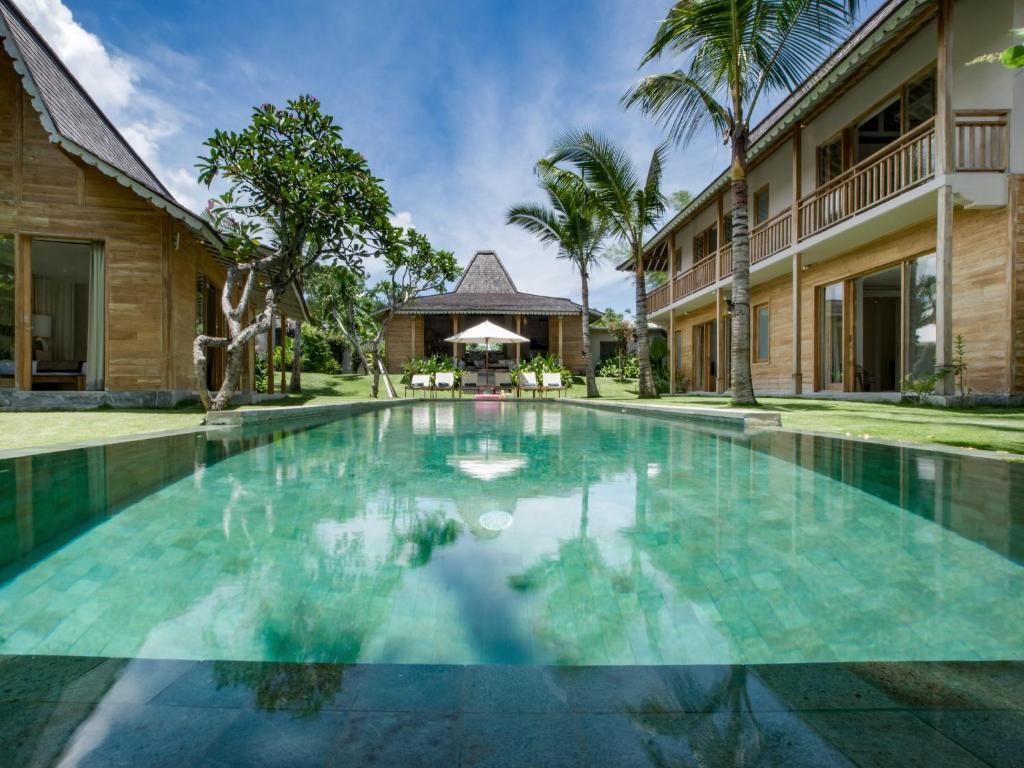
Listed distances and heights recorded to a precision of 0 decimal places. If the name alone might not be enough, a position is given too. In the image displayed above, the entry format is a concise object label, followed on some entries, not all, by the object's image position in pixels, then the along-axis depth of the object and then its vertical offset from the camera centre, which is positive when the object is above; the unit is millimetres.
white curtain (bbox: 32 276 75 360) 14398 +2084
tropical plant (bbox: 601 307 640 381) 32156 +3300
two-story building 8383 +3139
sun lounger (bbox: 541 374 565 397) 19000 +125
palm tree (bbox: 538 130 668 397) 14258 +5388
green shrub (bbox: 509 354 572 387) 20688 +711
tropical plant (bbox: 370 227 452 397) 18641 +4089
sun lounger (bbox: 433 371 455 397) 19641 +199
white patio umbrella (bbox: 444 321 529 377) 18812 +1749
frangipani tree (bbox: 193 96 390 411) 9094 +3411
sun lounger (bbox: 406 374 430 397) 18922 +121
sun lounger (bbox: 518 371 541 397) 19673 +238
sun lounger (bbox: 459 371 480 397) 20547 +134
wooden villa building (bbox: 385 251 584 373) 25531 +3444
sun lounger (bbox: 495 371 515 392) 20656 +215
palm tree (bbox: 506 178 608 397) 16547 +5091
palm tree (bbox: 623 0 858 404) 8898 +5716
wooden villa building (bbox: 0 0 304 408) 10086 +2960
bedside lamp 13469 +1379
